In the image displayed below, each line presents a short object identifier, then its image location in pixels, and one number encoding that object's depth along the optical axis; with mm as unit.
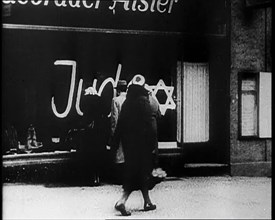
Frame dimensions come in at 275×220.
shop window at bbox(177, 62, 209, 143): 7473
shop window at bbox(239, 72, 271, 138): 7129
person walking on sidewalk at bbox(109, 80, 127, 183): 6695
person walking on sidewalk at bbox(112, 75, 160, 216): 6668
